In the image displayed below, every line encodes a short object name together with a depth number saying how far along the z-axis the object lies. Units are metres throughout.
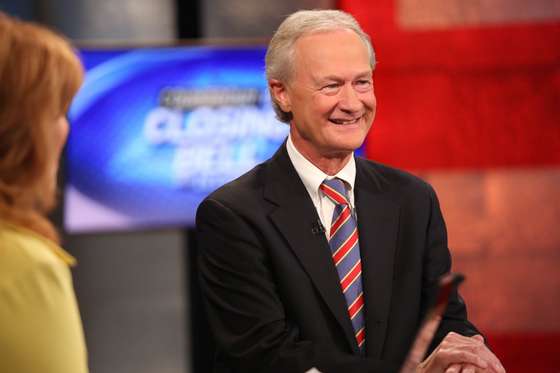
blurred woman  2.75
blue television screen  8.35
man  4.18
